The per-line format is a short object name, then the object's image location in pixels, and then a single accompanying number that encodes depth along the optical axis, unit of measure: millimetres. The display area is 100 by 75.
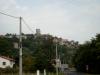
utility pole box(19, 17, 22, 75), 31453
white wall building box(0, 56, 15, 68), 106644
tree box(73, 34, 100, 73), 105794
